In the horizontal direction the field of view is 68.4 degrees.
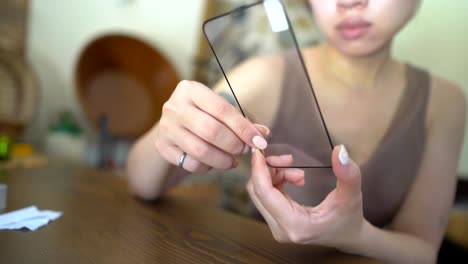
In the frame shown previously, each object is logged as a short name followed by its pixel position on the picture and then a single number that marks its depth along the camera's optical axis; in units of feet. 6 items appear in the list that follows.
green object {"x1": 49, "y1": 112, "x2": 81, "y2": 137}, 3.73
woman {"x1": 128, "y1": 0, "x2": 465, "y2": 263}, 1.21
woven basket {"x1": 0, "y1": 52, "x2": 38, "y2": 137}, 3.35
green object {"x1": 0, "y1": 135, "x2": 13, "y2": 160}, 2.53
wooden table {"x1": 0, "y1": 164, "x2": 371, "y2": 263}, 1.17
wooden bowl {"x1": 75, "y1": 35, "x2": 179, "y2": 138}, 3.93
